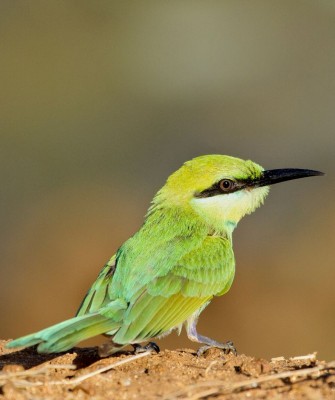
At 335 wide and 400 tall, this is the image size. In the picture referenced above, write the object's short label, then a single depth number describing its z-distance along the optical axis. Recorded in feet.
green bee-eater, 30.66
